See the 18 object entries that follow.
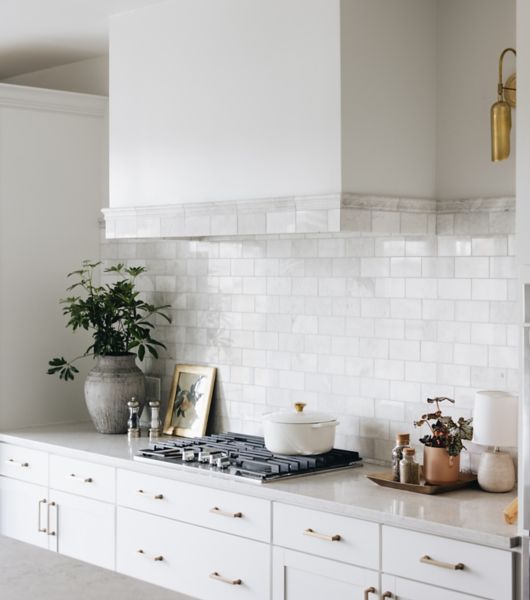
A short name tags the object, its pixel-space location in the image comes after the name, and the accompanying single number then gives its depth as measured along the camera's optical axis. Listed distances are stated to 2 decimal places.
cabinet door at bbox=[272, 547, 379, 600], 3.16
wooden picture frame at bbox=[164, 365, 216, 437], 4.48
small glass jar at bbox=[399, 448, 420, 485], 3.39
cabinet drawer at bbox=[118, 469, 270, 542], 3.48
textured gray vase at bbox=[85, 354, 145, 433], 4.57
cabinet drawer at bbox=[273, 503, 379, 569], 3.14
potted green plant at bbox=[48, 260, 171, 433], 4.57
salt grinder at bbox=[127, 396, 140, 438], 4.46
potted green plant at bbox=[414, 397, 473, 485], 3.38
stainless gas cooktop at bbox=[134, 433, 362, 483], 3.59
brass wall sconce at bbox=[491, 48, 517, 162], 3.20
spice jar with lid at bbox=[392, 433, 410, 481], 3.48
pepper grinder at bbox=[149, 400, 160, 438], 4.47
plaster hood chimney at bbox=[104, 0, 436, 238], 3.48
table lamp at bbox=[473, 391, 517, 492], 3.31
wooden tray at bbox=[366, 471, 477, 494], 3.32
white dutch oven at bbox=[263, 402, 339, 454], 3.75
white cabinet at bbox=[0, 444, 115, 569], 4.13
